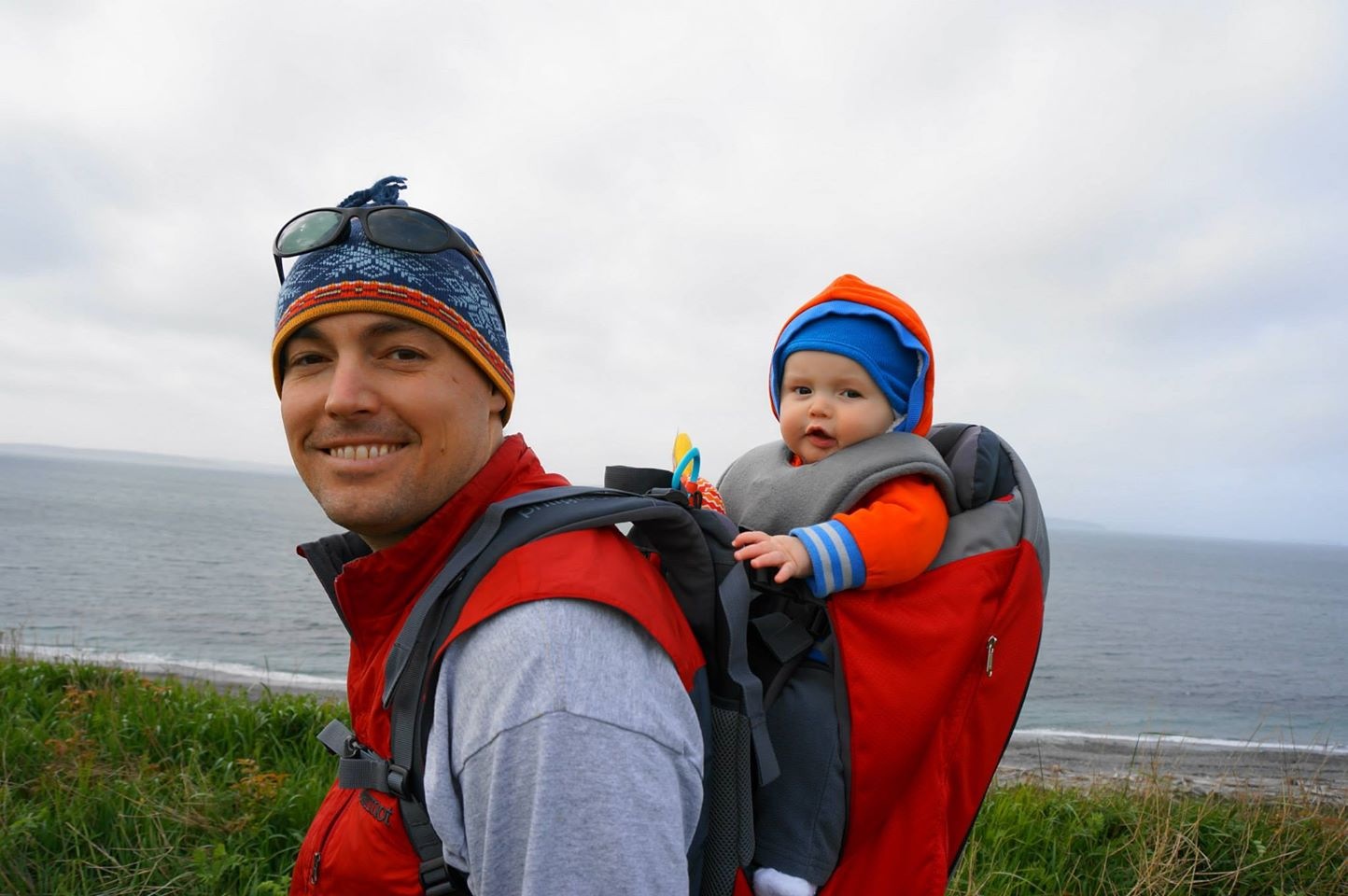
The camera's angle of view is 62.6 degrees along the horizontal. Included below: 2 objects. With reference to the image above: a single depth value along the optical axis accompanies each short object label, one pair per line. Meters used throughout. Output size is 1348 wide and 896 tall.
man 0.58
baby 0.71
